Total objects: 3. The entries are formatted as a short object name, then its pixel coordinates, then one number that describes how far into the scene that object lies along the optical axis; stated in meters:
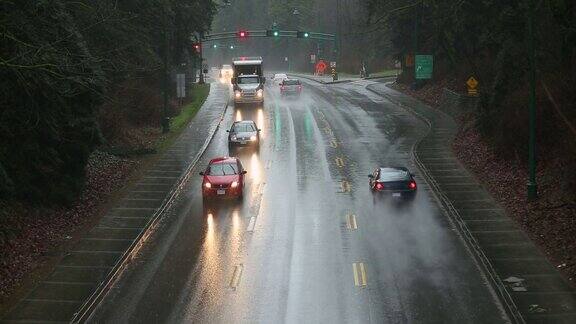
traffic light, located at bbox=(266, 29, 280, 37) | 95.76
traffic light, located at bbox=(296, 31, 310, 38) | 98.51
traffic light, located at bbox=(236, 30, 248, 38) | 96.06
